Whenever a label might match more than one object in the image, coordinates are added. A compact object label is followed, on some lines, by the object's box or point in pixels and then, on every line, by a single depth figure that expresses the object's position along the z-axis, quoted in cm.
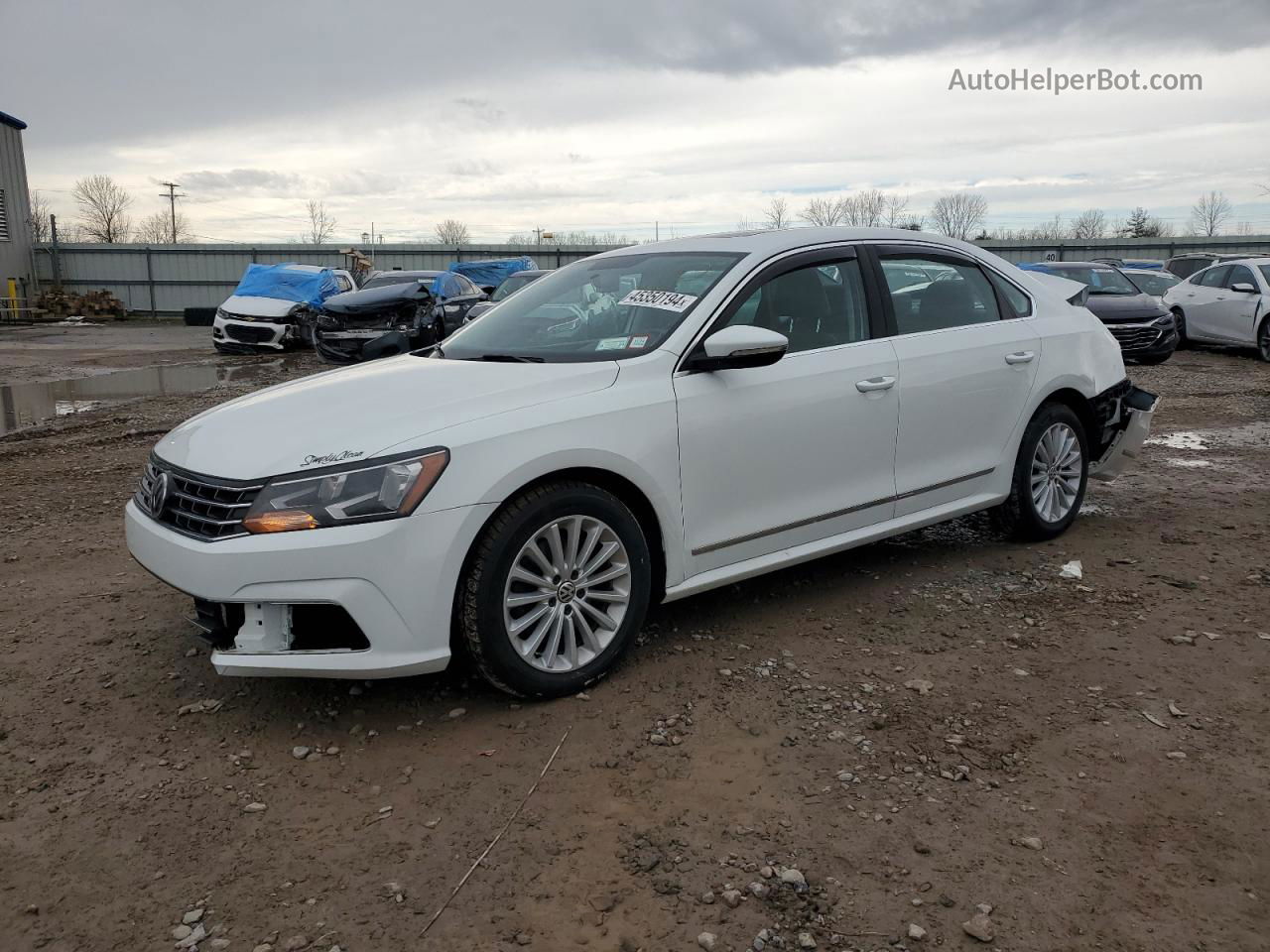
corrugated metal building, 3366
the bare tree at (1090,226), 5922
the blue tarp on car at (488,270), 2670
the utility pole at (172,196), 7081
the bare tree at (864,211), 4075
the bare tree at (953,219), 4862
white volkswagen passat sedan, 323
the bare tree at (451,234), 6409
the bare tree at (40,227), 3752
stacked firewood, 3234
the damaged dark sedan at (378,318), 1402
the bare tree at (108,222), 6731
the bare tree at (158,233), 6981
